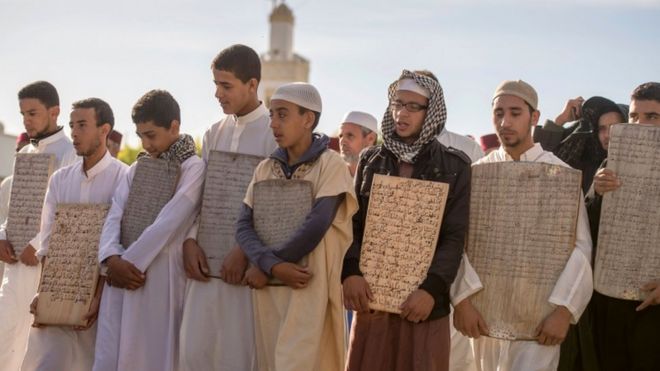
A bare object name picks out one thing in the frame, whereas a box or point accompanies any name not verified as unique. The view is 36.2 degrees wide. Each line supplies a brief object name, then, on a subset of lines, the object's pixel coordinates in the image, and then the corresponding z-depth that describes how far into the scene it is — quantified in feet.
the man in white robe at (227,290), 20.88
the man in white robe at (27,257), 25.90
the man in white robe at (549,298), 17.97
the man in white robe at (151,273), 21.56
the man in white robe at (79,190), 23.24
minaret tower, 257.96
